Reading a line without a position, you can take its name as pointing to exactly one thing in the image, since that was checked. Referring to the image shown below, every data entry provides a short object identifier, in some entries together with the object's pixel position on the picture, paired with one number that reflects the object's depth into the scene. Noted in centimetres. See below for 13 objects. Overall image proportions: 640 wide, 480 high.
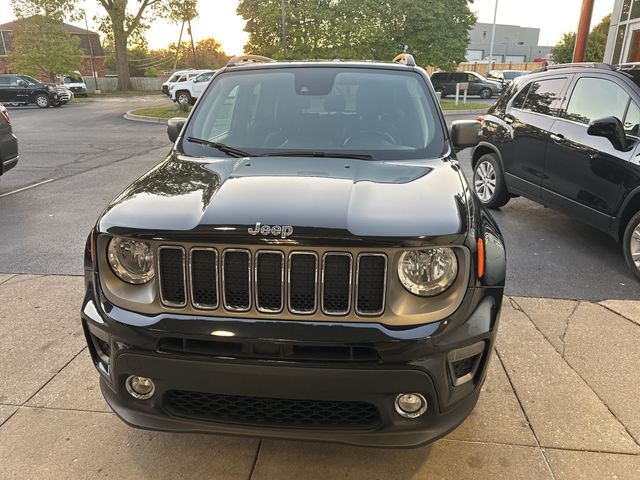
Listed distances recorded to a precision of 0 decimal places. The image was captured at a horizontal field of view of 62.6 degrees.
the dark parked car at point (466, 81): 3083
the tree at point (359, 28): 2592
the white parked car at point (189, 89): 2584
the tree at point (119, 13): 3875
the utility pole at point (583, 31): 1151
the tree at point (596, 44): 3036
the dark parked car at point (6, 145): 752
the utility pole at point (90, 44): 6196
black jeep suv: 200
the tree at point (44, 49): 4056
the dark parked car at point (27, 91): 2912
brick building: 6291
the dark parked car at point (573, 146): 473
